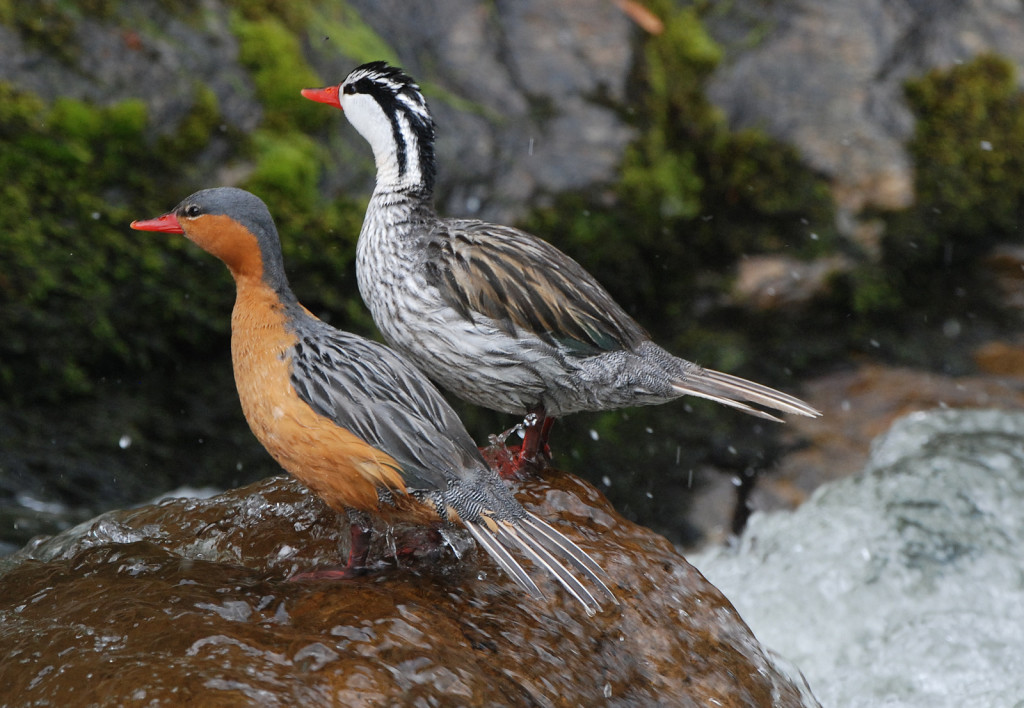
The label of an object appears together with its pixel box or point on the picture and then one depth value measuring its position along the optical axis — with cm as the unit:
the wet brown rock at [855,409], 1491
